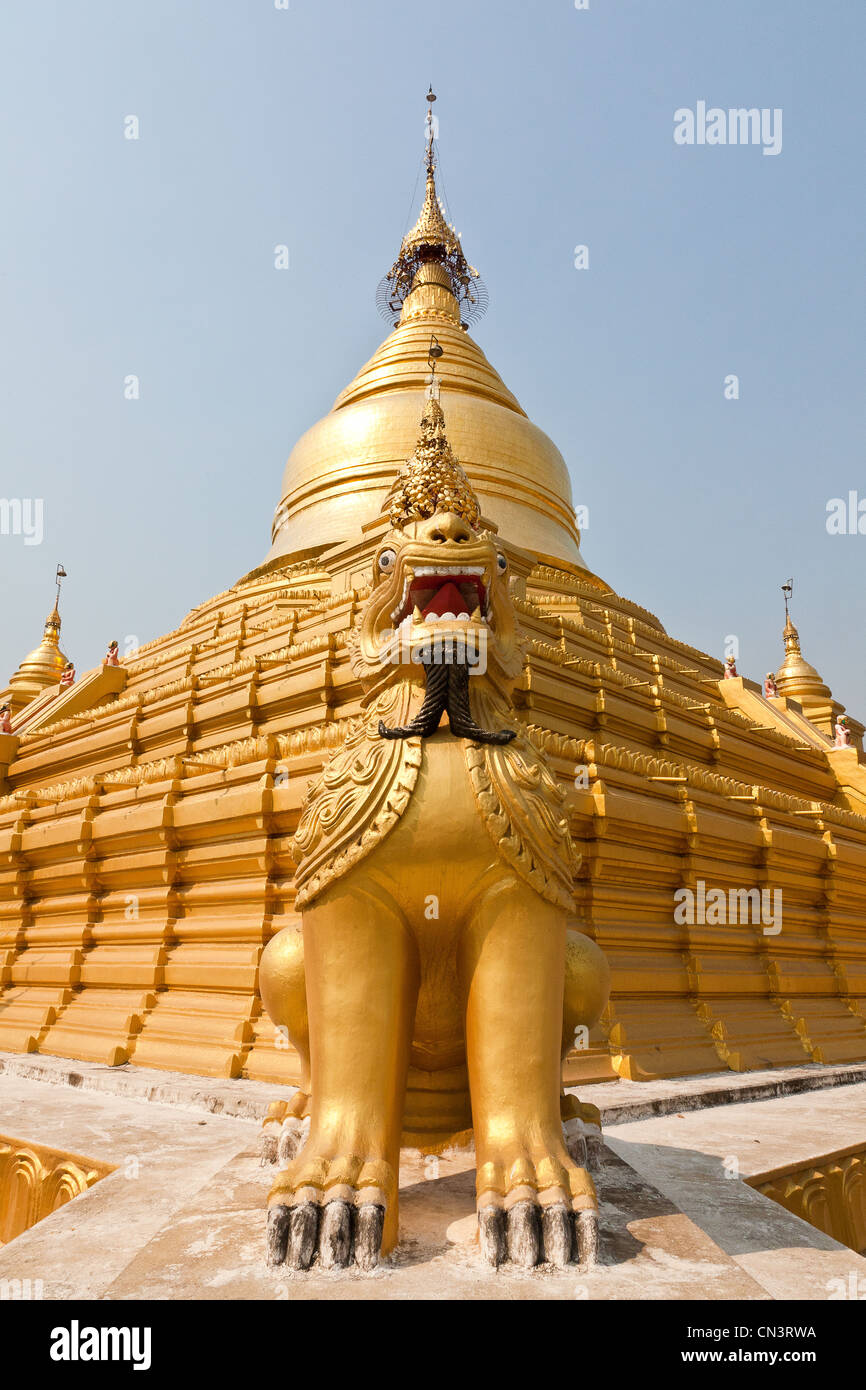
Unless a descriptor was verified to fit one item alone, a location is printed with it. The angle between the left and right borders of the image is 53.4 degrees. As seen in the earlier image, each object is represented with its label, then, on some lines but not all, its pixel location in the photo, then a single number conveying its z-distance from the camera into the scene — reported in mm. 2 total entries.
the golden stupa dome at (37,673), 28153
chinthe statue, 2779
